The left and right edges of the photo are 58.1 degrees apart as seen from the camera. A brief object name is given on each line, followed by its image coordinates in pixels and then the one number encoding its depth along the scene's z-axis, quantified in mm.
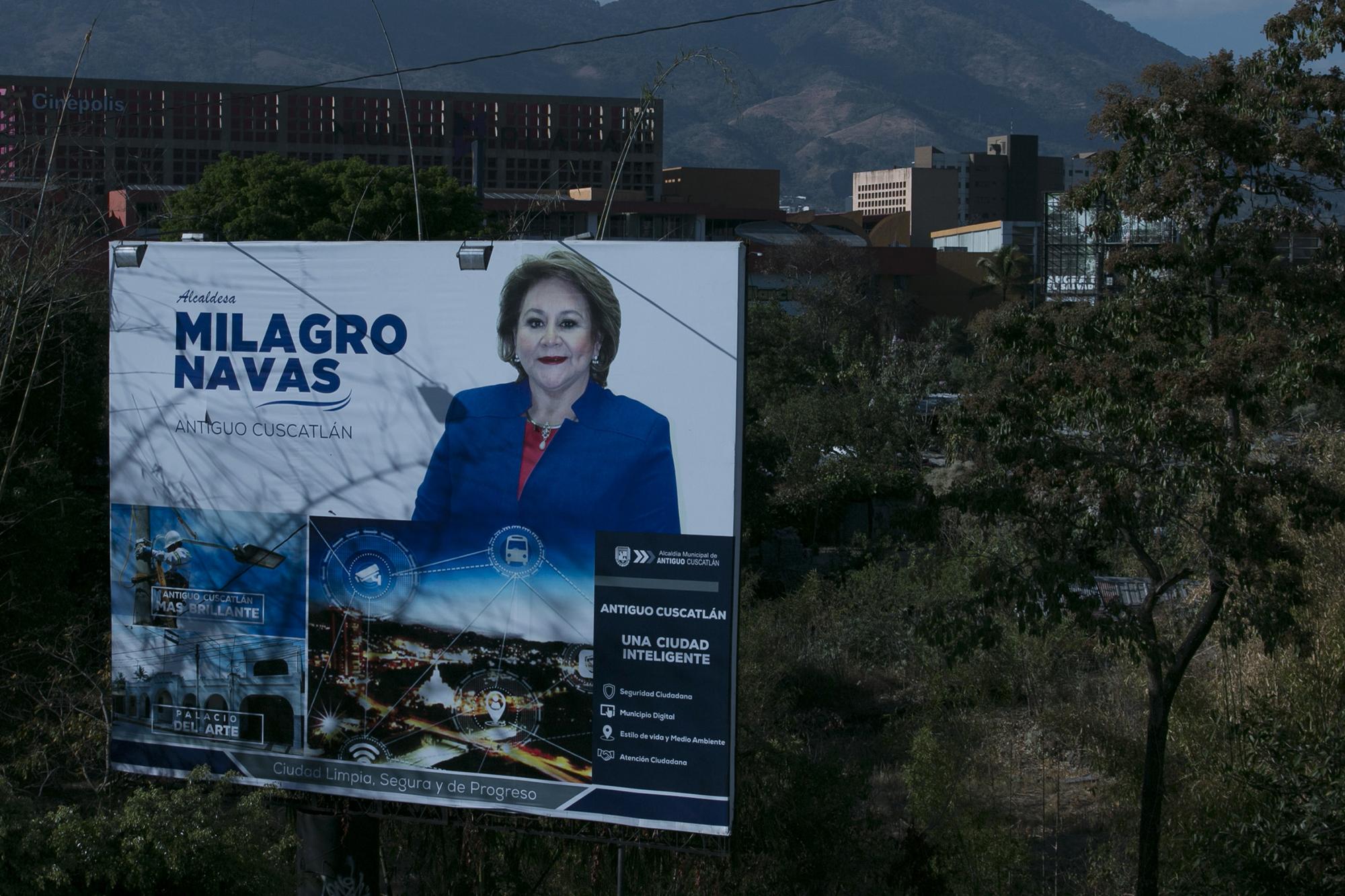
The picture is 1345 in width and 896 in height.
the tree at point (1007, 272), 64750
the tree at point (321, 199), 26969
